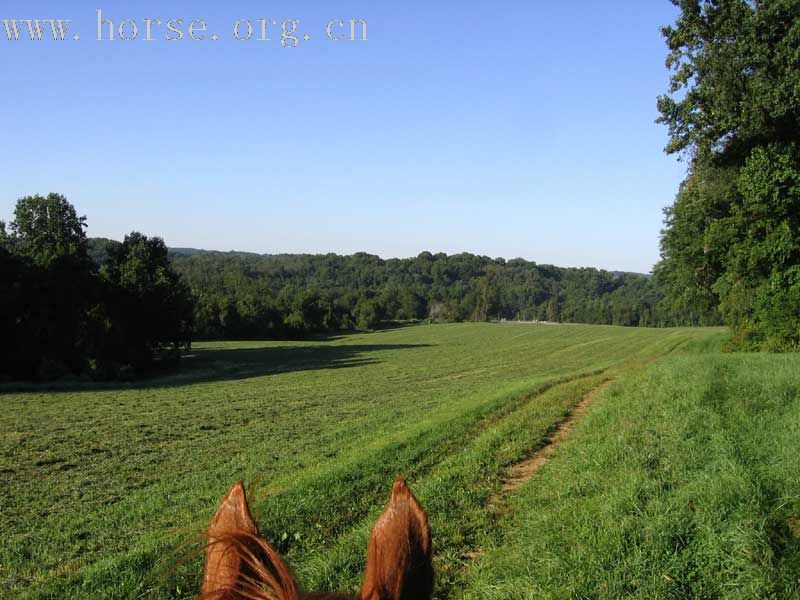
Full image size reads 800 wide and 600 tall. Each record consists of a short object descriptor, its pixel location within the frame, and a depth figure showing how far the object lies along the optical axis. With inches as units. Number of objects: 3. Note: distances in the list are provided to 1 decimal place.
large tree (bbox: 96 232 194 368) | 1584.6
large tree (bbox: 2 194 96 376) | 1438.2
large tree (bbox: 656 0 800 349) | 700.0
